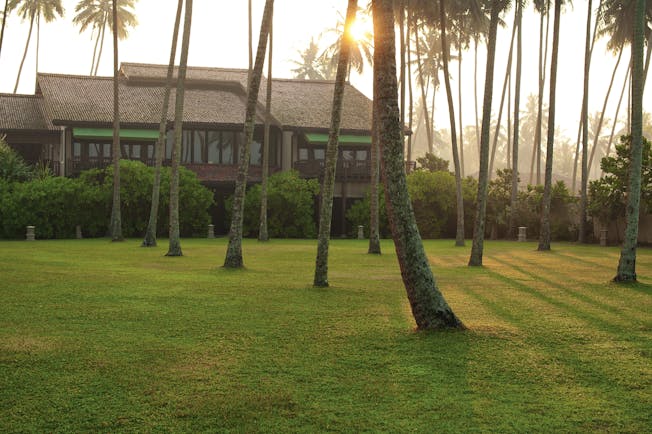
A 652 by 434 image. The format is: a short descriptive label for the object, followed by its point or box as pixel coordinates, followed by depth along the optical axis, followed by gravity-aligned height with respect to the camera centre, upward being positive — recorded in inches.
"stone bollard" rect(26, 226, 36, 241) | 1255.5 -28.6
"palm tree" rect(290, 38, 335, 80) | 3270.2 +651.3
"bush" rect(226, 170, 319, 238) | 1471.5 +30.6
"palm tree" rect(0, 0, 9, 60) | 1523.1 +352.8
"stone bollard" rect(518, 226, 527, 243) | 1461.6 -6.5
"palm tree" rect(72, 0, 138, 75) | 2351.1 +610.9
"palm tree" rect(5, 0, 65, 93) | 2315.5 +609.1
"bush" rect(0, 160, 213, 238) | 1298.0 +25.4
